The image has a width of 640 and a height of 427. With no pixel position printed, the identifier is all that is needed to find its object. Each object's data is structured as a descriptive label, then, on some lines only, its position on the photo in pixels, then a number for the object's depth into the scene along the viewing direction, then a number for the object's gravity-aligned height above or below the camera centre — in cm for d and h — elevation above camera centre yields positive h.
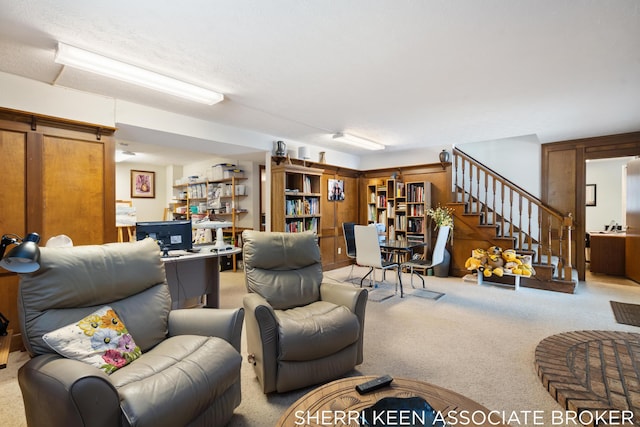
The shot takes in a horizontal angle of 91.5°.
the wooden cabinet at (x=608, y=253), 546 -74
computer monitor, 308 -21
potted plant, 550 -19
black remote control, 135 -77
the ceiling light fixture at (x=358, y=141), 488 +119
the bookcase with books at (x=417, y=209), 573 +6
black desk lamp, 142 -21
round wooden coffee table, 119 -79
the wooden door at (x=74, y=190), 293 +23
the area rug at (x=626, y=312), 328 -115
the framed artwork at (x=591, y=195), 691 +37
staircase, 463 -25
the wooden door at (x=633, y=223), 491 -18
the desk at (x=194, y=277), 324 -71
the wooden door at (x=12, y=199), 271 +12
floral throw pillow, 151 -65
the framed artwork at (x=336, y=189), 623 +47
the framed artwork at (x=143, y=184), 755 +71
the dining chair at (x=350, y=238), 543 -46
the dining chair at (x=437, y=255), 438 -61
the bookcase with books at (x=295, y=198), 509 +25
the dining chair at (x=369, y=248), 429 -51
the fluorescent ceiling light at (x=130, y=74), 231 +116
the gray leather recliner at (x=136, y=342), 124 -70
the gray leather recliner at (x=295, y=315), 198 -74
